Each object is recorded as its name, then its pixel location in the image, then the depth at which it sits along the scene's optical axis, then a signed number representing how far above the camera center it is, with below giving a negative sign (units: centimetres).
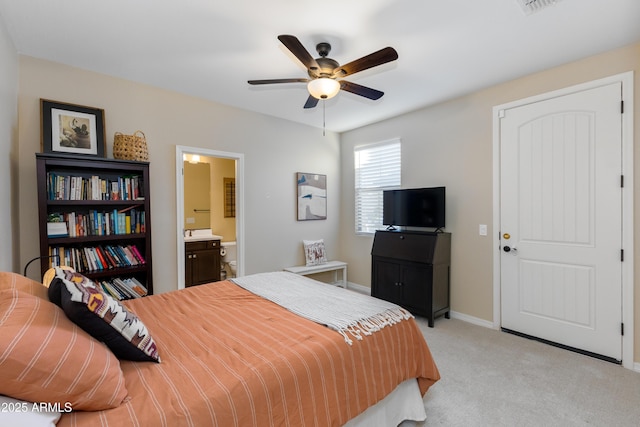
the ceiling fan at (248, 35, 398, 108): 192 +103
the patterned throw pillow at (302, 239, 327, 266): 449 -64
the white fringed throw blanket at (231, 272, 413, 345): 167 -63
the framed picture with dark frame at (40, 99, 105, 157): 257 +77
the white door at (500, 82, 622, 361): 252 -11
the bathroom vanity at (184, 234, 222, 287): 459 -77
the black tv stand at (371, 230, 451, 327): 337 -73
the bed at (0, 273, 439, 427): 98 -66
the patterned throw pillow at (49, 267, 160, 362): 115 -44
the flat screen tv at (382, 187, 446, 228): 352 +3
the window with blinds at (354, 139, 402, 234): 426 +49
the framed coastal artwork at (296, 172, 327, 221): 448 +23
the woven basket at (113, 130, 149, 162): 277 +62
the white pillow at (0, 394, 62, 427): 79 -56
